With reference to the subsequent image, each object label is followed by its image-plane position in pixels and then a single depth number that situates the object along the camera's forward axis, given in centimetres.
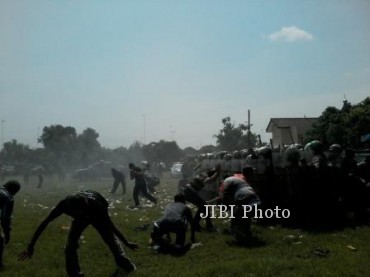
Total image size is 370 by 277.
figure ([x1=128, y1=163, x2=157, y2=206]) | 1692
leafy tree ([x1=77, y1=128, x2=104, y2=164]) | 6406
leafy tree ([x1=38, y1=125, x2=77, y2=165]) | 6738
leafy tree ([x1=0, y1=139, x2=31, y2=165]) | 7588
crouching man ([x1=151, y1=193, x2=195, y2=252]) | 895
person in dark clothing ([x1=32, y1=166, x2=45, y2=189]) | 3322
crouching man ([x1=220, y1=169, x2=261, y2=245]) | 948
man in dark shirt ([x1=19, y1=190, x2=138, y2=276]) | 673
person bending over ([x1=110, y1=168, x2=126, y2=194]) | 2341
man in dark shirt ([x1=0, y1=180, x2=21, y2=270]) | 784
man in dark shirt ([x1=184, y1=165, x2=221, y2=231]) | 1111
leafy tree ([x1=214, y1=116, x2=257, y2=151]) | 5225
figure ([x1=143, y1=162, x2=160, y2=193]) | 2123
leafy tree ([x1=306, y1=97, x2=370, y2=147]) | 2906
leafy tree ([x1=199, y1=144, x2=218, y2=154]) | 5013
